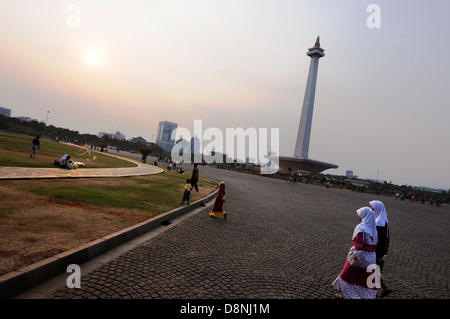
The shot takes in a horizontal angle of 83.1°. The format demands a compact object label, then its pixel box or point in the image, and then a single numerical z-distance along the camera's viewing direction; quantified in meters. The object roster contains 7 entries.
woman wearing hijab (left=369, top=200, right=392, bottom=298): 4.30
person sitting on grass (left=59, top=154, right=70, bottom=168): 16.75
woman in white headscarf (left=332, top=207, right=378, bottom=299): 3.88
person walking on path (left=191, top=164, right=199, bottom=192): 14.35
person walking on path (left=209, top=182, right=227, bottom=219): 9.71
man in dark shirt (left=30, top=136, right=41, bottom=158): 18.00
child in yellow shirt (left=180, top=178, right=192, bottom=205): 10.54
